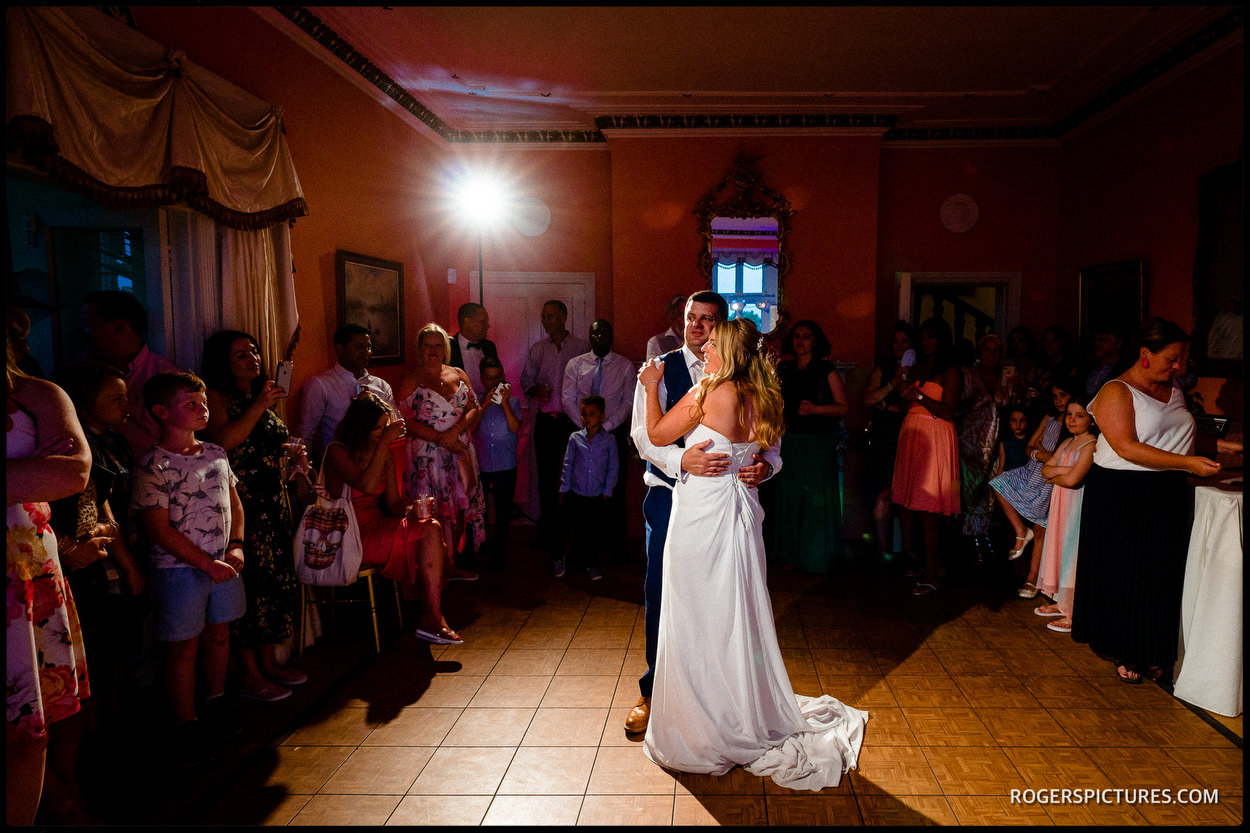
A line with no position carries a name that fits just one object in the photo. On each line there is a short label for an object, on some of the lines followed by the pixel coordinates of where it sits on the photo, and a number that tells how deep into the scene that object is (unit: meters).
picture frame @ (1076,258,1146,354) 5.01
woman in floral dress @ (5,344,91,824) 1.86
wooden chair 3.62
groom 2.66
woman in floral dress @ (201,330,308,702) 3.12
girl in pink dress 3.84
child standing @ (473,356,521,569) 5.12
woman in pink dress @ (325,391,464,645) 3.57
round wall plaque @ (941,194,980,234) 6.21
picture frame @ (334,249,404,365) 4.49
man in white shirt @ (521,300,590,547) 5.70
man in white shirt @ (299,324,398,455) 3.95
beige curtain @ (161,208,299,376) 3.22
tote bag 3.37
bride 2.56
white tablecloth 2.92
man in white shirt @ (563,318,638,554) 5.36
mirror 5.92
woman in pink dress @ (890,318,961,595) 4.65
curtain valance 2.23
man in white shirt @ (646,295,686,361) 5.38
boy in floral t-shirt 2.64
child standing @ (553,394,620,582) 4.99
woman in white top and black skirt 3.09
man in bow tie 5.58
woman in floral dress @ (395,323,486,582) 4.39
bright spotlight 6.21
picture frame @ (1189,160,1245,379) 4.02
